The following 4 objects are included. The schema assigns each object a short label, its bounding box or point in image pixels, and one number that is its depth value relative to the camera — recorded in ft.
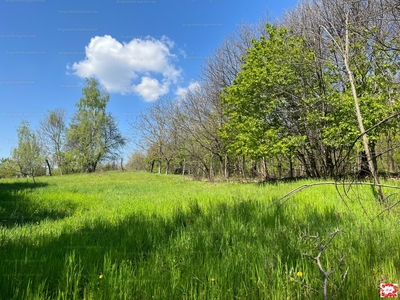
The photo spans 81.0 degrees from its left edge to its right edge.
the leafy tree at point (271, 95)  40.70
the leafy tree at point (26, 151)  128.67
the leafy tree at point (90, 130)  134.51
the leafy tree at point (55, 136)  147.95
